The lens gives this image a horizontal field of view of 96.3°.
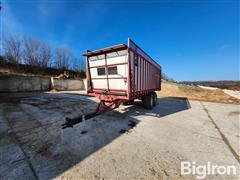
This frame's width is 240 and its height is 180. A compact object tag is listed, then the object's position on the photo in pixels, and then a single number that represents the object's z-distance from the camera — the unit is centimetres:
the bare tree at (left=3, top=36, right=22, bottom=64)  1978
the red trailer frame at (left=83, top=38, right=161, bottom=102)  414
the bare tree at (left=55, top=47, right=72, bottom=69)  2780
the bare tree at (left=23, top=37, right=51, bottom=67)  2203
